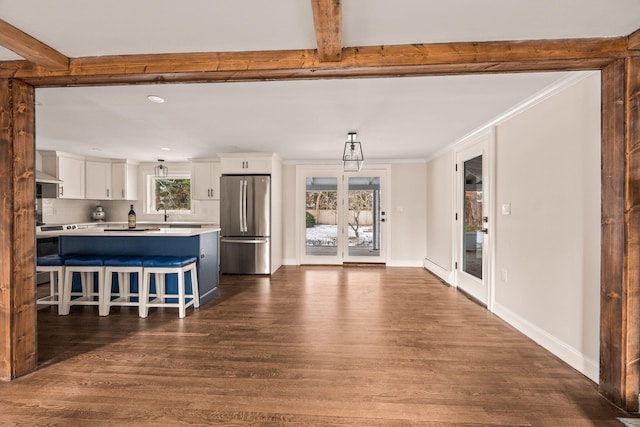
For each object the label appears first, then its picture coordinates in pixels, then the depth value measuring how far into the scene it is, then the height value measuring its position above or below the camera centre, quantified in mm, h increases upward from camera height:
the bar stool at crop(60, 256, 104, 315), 3482 -647
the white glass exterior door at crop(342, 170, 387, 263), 6477 -63
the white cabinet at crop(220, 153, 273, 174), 5652 +896
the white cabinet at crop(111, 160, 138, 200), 6500 +689
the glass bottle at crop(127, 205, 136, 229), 4309 -108
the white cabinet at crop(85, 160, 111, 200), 6168 +647
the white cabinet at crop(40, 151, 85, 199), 5547 +746
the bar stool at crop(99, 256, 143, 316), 3449 -637
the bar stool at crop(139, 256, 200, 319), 3404 -767
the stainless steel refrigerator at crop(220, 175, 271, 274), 5617 -205
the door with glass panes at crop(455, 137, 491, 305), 3775 -91
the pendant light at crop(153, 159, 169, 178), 6480 +856
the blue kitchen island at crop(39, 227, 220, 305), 3891 -410
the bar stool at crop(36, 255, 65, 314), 3505 -623
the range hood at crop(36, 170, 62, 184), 5082 +556
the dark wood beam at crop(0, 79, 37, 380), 2178 -111
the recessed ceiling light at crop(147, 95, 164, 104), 2887 +1069
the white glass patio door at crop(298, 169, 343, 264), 6531 -87
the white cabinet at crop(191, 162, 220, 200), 6391 +644
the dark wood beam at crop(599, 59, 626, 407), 1875 -149
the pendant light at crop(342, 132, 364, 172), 4162 +1015
